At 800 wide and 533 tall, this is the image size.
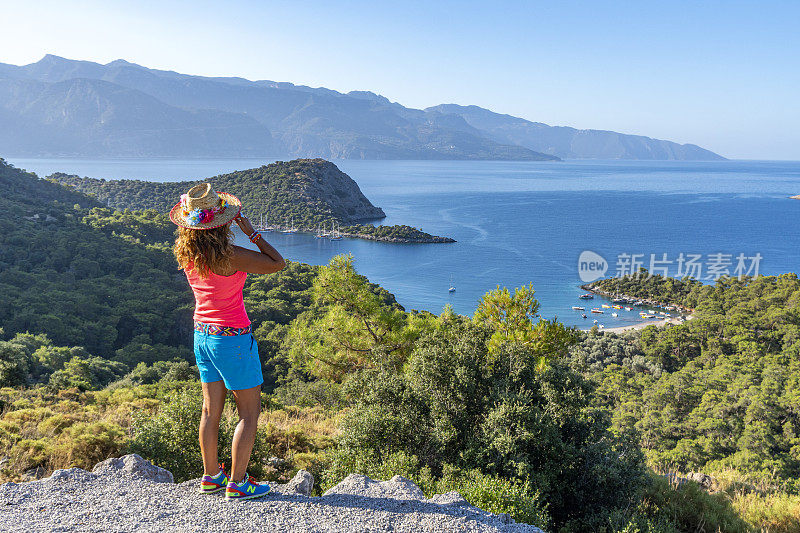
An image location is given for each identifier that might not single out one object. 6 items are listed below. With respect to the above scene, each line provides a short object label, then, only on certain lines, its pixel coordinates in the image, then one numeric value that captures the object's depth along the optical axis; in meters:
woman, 3.06
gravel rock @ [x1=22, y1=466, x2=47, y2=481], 4.31
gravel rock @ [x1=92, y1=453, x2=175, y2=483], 4.11
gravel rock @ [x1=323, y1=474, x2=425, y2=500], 3.91
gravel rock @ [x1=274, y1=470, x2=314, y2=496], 4.07
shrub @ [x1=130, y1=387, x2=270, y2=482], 4.60
